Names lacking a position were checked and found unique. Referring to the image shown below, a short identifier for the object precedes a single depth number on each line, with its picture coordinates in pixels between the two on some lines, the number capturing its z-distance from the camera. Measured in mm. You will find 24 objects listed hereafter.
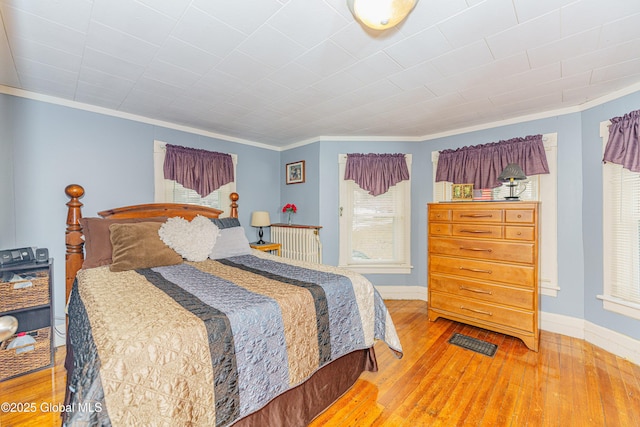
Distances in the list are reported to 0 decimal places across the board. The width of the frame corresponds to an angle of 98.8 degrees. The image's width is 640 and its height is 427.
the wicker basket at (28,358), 1951
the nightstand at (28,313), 1976
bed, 1010
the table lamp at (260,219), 3844
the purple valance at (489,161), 2863
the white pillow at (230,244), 2707
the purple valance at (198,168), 3209
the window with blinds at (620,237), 2314
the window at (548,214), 2824
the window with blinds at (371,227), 3850
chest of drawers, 2434
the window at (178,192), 3141
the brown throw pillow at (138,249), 2149
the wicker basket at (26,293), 1974
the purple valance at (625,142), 2199
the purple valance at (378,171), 3736
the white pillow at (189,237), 2441
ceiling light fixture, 1309
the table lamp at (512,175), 2668
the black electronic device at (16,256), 2023
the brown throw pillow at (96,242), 2283
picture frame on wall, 4098
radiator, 3732
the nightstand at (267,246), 3639
